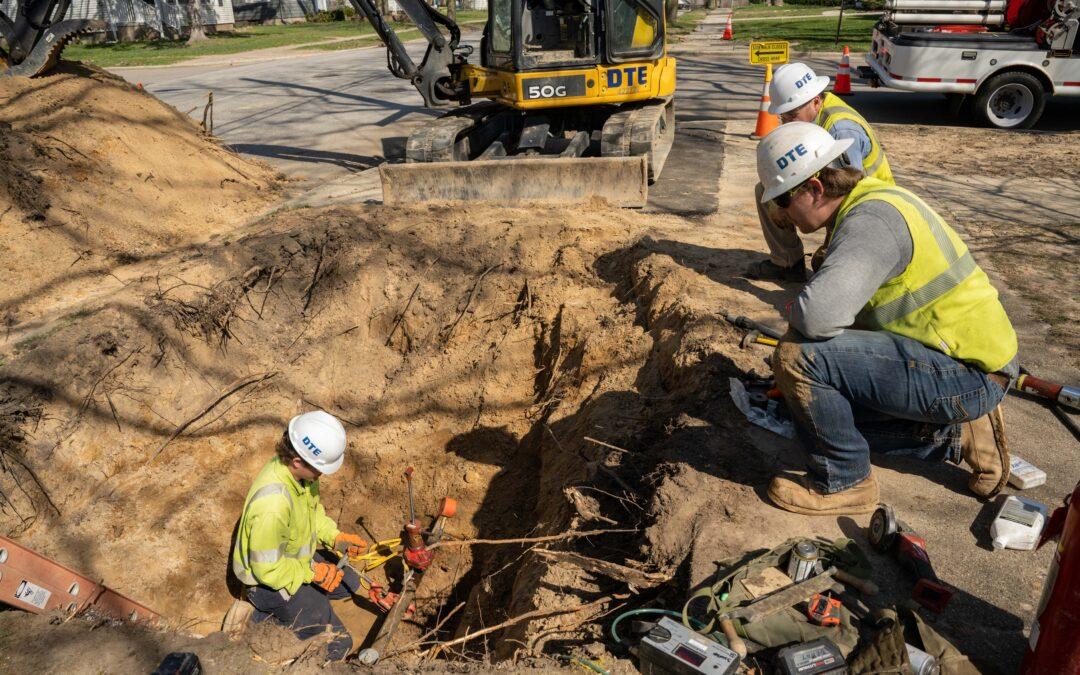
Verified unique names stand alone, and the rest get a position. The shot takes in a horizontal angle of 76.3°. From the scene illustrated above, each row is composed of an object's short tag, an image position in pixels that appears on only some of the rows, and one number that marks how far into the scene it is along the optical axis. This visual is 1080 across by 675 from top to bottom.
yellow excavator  7.84
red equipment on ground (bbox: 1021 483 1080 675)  2.05
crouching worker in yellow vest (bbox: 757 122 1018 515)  2.84
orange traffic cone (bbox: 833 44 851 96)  13.80
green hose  2.73
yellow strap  4.91
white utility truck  10.50
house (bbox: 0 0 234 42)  30.30
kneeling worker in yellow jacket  3.83
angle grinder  2.69
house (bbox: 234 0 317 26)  37.66
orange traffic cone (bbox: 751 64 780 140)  10.35
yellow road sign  9.52
